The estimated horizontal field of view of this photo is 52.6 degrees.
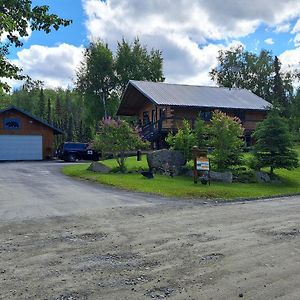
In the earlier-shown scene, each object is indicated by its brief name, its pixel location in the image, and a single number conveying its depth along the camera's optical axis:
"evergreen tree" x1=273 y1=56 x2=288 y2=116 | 42.83
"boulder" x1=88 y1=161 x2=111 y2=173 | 16.56
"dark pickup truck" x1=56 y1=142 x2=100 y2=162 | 25.12
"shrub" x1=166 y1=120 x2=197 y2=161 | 16.10
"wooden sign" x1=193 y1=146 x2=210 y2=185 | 13.74
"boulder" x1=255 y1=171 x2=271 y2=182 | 15.10
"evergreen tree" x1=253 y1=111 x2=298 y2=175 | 15.51
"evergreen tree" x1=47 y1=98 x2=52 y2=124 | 47.99
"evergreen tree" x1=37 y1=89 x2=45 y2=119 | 52.05
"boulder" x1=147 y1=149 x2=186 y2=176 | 15.71
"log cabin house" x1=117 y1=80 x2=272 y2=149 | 25.29
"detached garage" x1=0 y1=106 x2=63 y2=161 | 27.18
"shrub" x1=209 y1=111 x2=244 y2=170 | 15.58
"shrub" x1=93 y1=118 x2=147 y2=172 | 16.28
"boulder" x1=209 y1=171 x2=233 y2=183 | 14.56
